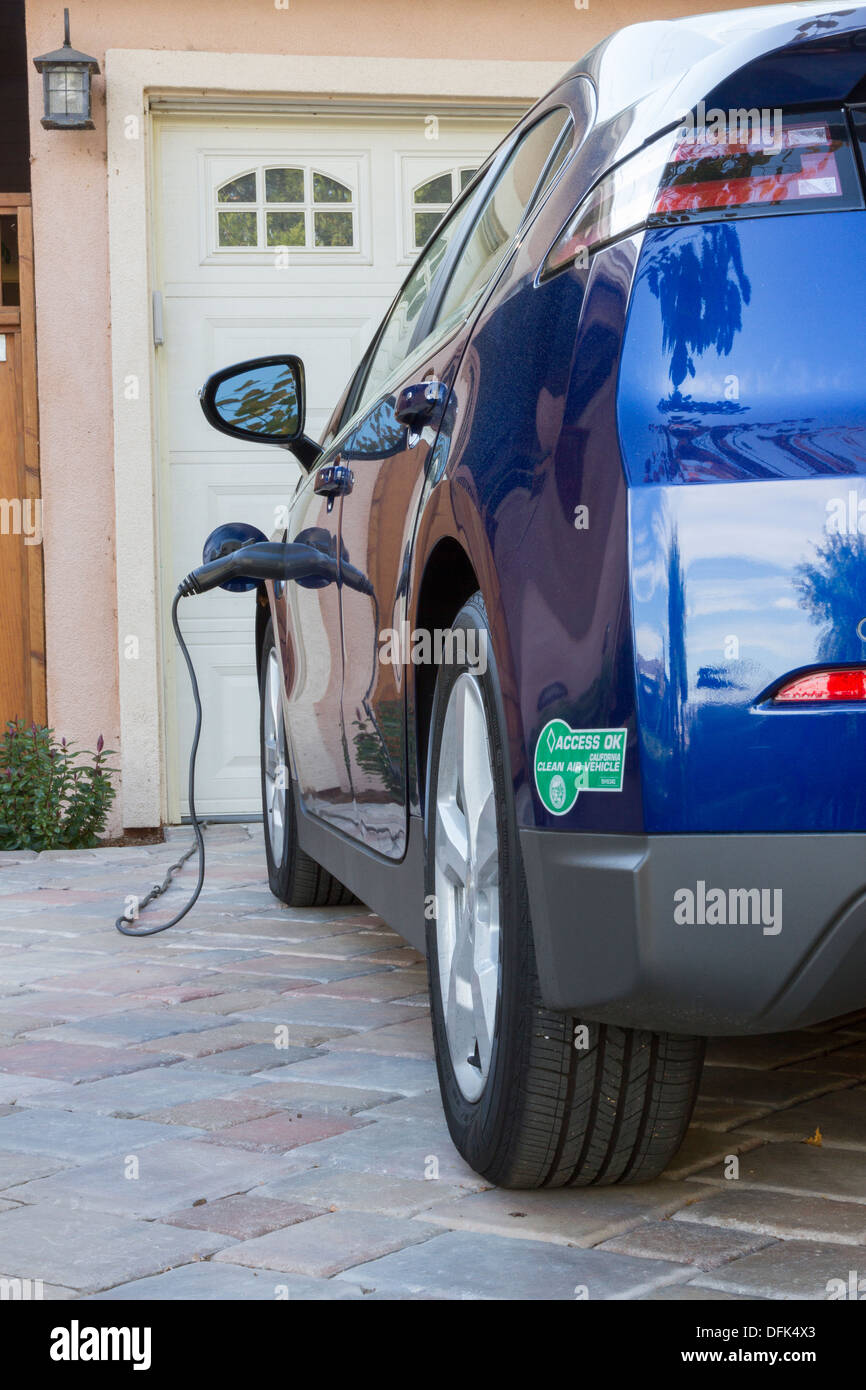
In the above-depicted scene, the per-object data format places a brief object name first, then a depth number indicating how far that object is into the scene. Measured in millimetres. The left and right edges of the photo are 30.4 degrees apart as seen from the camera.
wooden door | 6973
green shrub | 6434
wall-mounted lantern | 6645
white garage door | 6992
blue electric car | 1658
